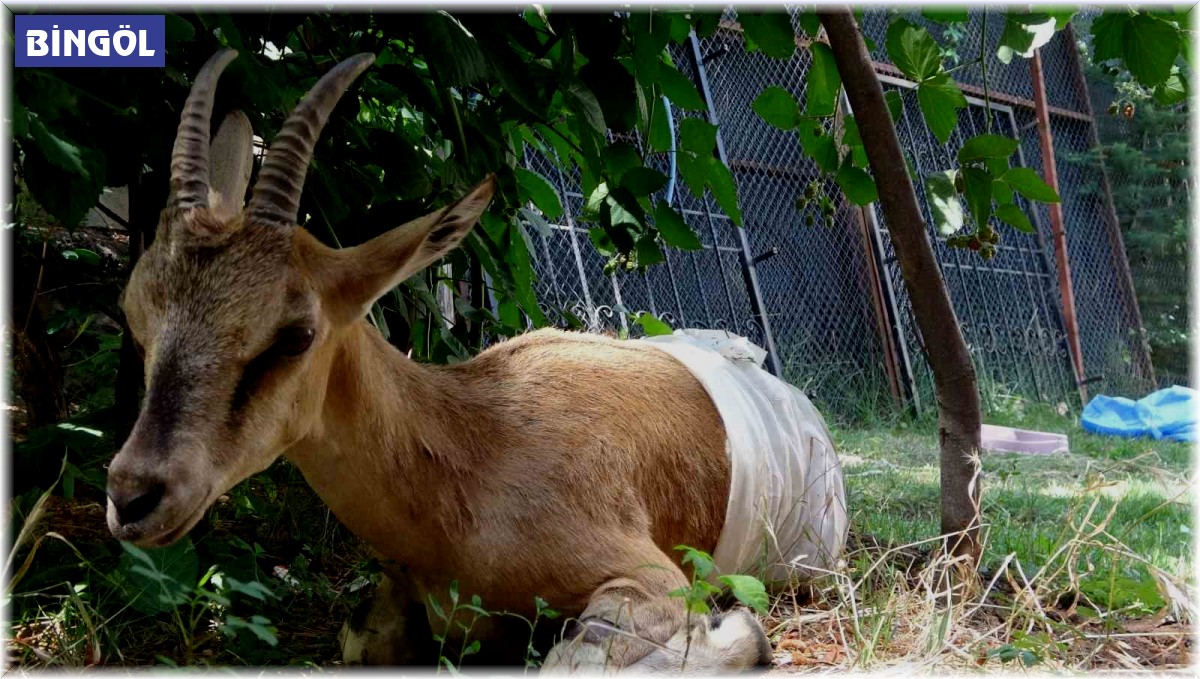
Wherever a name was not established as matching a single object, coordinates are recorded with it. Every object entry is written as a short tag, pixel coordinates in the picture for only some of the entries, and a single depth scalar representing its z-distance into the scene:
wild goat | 2.24
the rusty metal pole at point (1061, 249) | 10.61
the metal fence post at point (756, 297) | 8.29
